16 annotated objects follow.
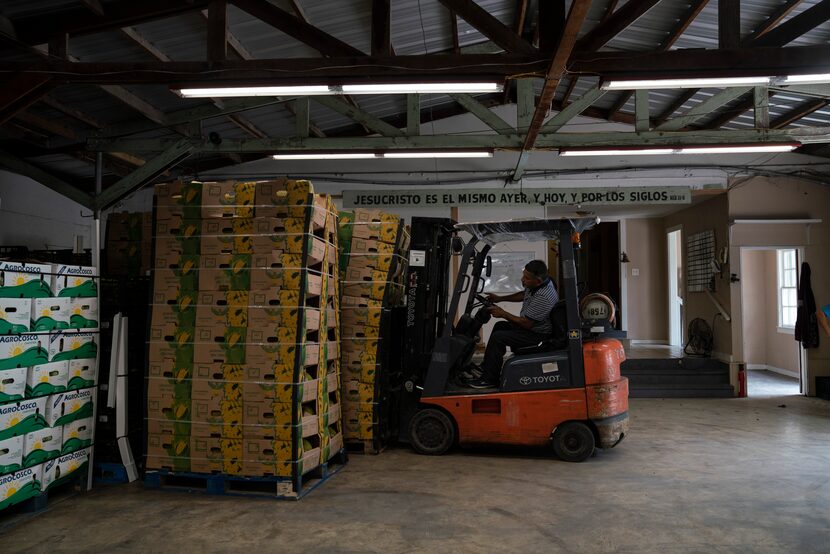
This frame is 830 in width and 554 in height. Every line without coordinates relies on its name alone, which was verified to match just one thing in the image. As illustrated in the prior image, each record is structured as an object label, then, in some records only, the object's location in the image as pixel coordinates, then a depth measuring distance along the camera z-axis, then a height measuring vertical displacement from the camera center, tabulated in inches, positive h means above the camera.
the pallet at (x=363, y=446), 285.1 -66.6
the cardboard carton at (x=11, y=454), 190.7 -47.7
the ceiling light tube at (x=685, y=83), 212.4 +73.7
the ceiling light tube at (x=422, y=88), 216.1 +73.2
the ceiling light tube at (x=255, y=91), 222.8 +74.2
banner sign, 453.4 +74.6
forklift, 267.7 -33.7
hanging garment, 453.8 -10.4
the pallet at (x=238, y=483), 218.5 -67.2
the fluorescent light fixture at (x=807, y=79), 208.1 +73.6
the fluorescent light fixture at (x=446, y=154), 350.9 +81.5
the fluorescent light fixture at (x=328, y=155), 353.1 +81.0
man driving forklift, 278.5 -10.3
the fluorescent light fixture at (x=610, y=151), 347.9 +83.0
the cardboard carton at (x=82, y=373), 222.7 -26.9
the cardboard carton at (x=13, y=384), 192.1 -26.4
